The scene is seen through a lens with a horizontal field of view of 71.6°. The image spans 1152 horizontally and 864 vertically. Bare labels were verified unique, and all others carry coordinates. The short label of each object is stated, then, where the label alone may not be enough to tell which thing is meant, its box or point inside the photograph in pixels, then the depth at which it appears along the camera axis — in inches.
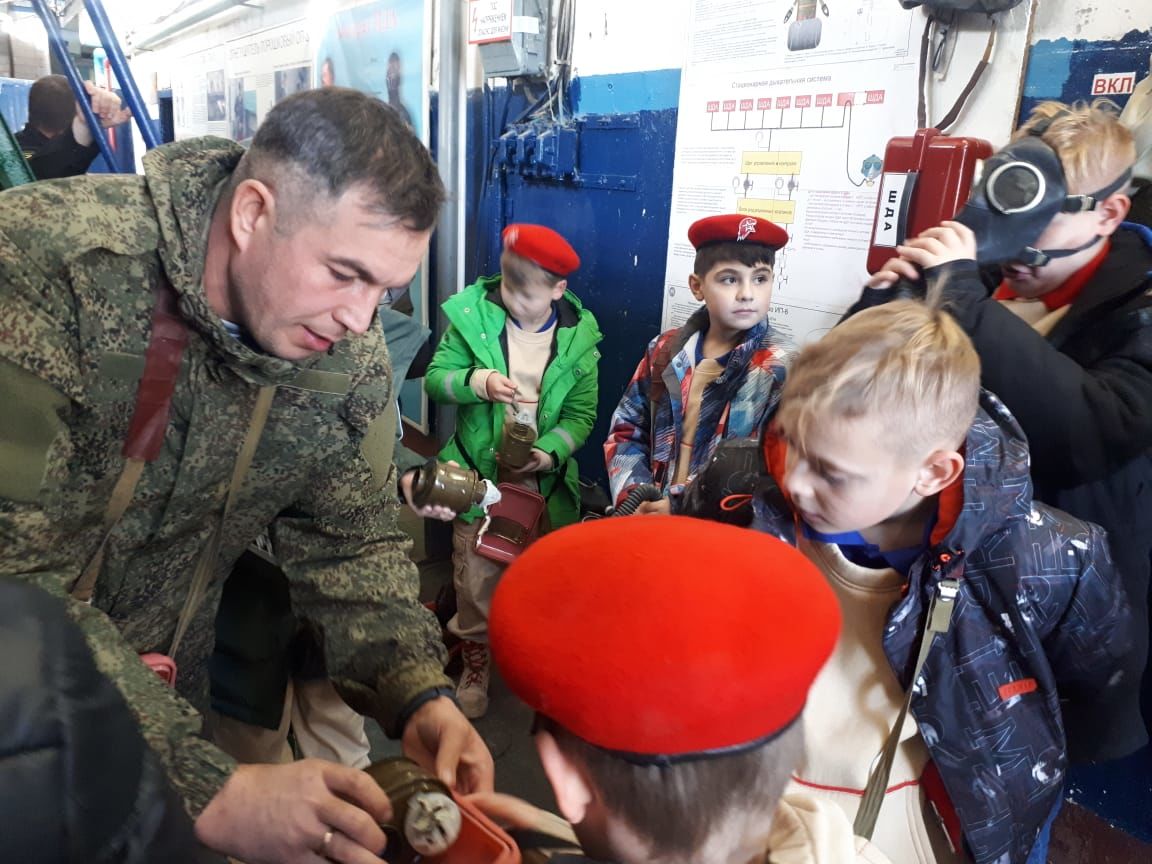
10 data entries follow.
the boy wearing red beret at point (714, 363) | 82.8
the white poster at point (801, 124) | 89.4
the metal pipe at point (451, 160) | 153.6
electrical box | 131.3
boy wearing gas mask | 54.1
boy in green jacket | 111.7
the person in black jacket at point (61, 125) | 133.8
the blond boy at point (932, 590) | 46.6
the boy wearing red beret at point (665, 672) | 25.0
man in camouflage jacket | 41.4
